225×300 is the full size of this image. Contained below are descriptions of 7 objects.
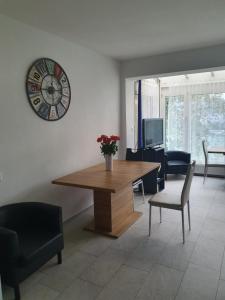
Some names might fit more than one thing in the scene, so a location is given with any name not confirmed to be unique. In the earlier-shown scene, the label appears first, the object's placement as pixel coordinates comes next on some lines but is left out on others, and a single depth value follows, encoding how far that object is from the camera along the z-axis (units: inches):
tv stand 182.4
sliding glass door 232.4
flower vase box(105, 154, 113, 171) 139.7
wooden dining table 114.3
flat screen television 184.2
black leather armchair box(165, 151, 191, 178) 222.1
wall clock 116.2
